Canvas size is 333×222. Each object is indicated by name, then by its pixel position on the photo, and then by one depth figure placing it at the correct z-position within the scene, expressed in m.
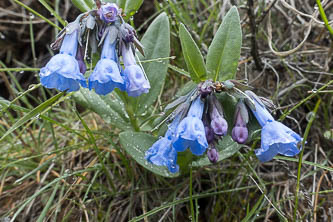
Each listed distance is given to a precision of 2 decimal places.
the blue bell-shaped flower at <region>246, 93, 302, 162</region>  0.17
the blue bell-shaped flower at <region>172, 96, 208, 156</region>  0.17
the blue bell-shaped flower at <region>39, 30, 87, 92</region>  0.17
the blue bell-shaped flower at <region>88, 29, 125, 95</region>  0.17
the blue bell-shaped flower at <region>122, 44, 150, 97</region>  0.18
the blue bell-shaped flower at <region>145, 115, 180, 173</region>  0.18
